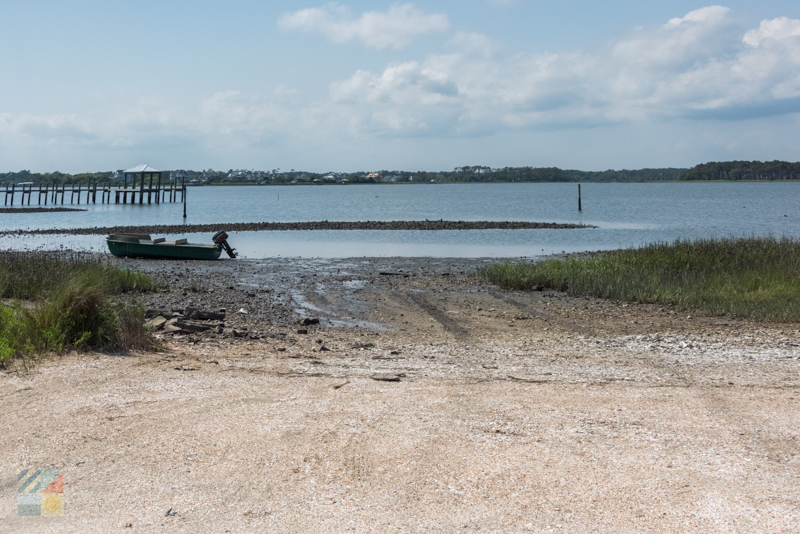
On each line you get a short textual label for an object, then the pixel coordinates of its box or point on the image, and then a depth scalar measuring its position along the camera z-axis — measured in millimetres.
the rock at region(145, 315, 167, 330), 11227
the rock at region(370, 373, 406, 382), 8258
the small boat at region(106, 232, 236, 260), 27562
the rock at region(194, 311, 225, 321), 12818
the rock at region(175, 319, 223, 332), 11414
